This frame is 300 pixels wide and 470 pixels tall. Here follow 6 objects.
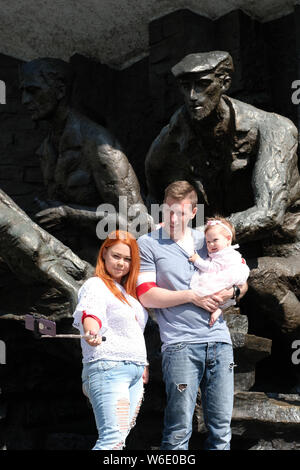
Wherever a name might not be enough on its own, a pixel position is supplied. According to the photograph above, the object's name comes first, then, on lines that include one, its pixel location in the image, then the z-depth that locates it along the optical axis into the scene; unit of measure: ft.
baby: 12.45
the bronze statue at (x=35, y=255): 16.43
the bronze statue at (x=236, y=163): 16.98
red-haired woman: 11.10
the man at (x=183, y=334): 11.89
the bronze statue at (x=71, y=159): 19.04
